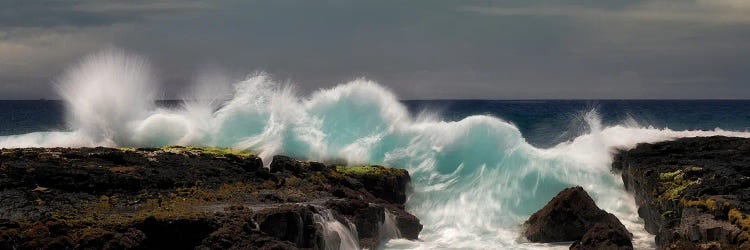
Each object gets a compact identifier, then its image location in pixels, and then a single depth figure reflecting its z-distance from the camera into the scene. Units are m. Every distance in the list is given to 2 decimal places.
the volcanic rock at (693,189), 16.38
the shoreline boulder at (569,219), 21.91
